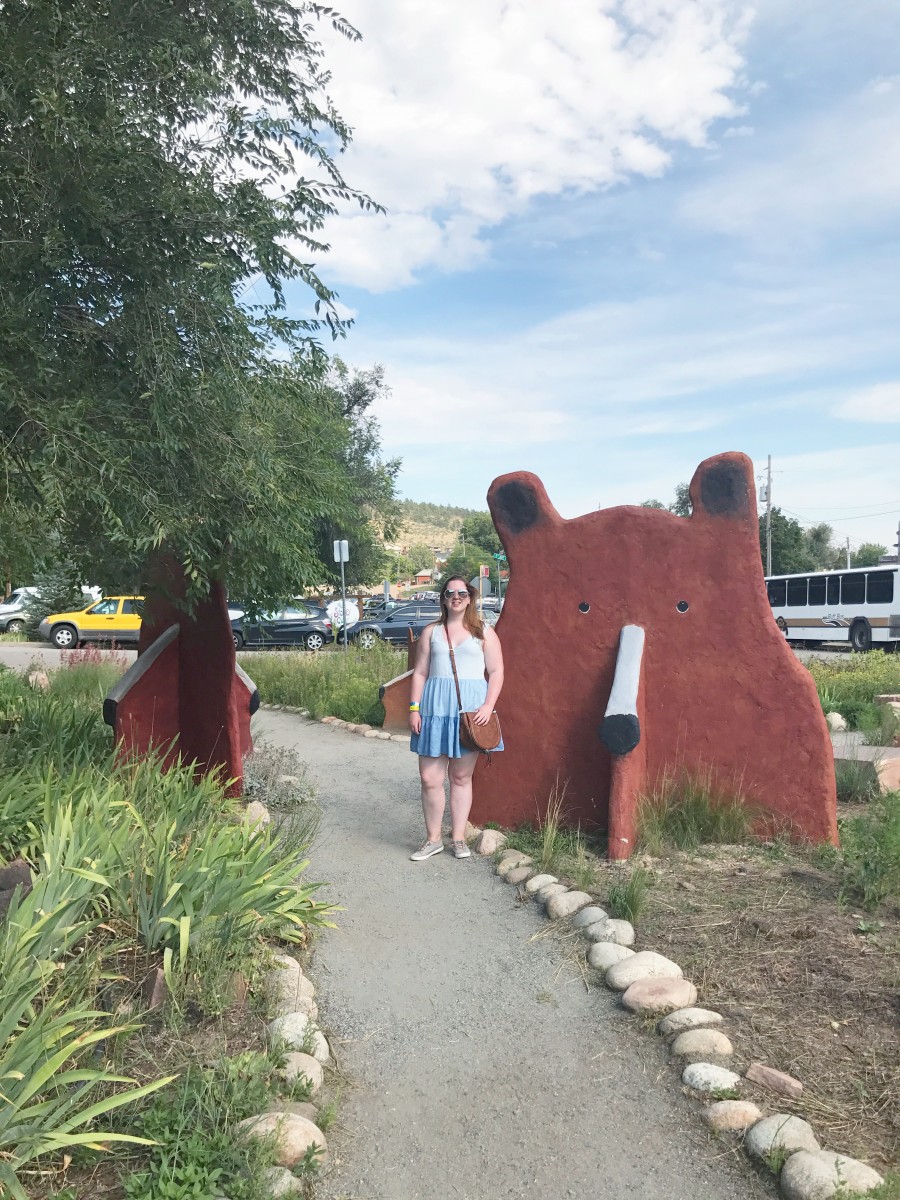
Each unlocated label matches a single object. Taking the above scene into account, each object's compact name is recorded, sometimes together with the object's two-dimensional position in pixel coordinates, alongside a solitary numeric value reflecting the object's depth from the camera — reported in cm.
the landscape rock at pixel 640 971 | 372
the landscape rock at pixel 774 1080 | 292
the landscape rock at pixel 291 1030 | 315
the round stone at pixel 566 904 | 449
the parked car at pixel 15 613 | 2804
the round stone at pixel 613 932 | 411
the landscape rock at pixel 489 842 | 559
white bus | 2281
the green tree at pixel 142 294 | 386
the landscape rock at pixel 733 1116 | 280
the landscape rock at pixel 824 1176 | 244
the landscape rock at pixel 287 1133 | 260
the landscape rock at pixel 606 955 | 393
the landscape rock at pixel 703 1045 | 318
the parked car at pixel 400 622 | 2327
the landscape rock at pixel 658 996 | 351
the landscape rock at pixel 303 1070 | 298
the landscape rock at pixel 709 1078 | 299
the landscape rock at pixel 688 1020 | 335
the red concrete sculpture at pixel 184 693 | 611
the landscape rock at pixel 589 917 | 434
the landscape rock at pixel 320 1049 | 320
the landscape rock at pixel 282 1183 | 246
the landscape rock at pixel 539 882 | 484
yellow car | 2475
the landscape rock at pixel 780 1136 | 265
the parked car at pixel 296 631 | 2392
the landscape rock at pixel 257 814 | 573
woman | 539
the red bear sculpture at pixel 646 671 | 542
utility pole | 3822
